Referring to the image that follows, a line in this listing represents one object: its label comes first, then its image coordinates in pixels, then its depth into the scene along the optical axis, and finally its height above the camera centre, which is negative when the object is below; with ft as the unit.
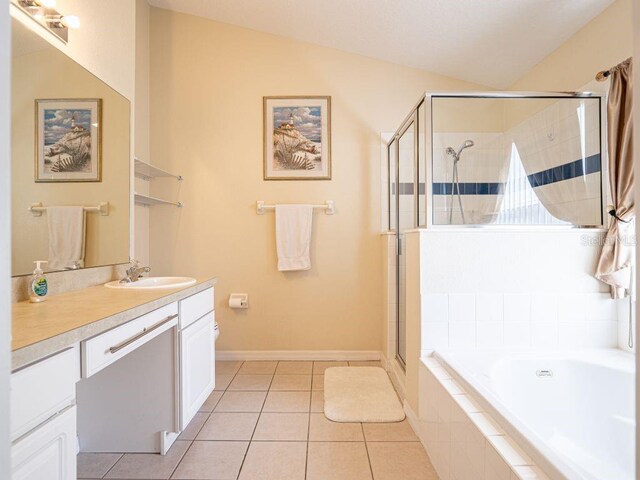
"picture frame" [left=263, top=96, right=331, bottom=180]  9.36 +2.85
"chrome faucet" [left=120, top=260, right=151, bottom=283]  6.18 -0.61
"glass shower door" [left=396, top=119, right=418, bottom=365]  6.80 +0.75
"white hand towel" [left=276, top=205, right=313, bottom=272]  9.10 +0.22
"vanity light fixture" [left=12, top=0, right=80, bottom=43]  4.52 +3.17
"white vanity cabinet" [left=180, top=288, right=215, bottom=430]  5.46 -1.97
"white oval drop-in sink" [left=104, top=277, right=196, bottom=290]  5.58 -0.78
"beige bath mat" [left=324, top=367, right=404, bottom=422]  6.44 -3.29
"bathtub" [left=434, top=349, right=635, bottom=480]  4.38 -2.19
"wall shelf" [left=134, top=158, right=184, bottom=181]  7.99 +1.75
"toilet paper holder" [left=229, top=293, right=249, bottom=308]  9.12 -1.61
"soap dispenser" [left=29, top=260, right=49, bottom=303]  4.41 -0.61
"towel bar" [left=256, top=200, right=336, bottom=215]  9.20 +0.91
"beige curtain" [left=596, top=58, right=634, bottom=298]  5.35 +0.89
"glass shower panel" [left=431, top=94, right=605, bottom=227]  5.88 +1.46
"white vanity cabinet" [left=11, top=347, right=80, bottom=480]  2.45 -1.41
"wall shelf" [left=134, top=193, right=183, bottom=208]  8.05 +1.00
